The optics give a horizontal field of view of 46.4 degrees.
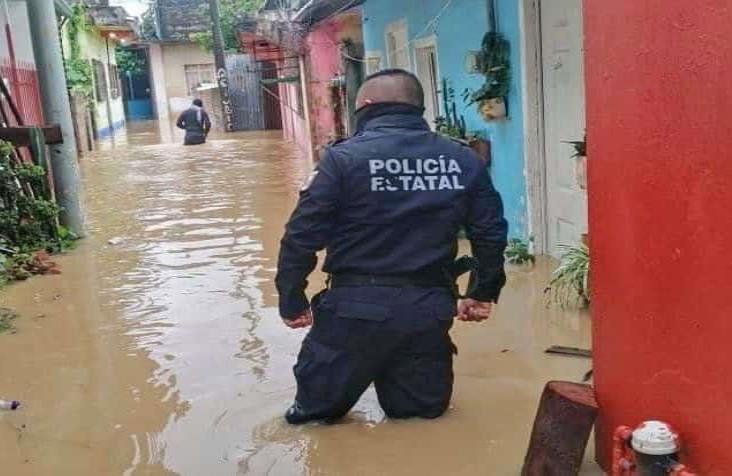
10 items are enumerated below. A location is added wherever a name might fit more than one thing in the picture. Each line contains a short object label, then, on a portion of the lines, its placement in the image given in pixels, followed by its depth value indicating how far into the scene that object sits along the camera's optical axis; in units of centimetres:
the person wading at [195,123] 2239
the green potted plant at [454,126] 762
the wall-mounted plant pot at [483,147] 759
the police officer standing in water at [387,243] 333
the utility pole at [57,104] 860
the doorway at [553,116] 596
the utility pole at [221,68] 2807
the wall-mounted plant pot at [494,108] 700
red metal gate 1077
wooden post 289
